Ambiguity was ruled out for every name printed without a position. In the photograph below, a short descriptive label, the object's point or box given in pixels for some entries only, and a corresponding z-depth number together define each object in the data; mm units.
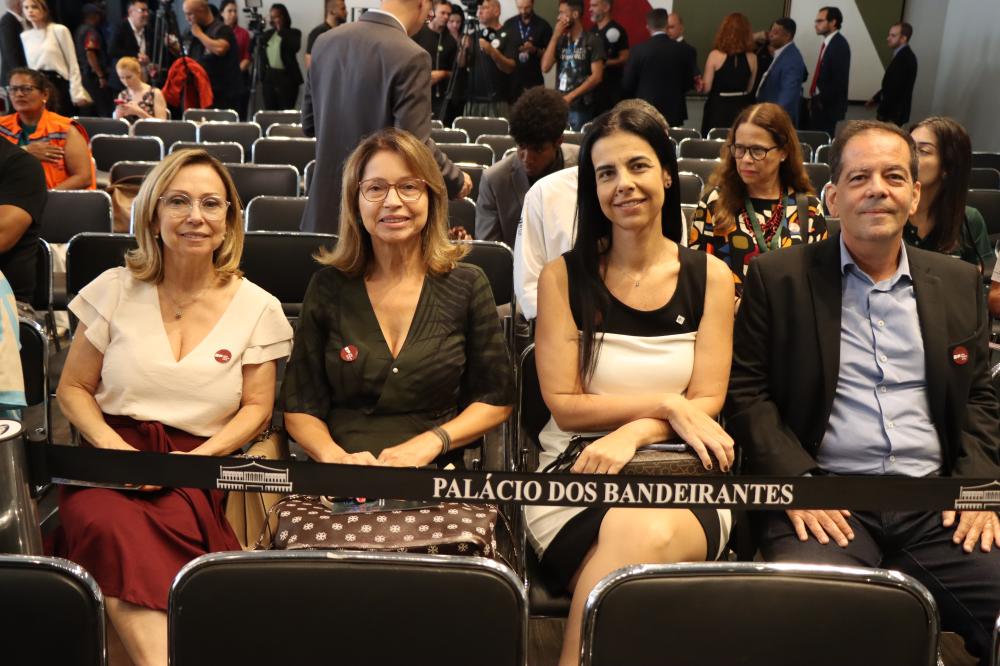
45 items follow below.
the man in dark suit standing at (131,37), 9906
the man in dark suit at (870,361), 2230
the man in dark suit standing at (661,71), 8688
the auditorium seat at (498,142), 7219
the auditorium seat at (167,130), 7074
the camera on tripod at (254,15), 10691
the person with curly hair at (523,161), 3797
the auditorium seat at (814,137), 8836
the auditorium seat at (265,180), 5102
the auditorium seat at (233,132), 7137
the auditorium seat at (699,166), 6023
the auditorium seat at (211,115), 8289
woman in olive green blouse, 2459
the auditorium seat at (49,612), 1521
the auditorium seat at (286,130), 7304
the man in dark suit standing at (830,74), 9797
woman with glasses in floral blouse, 3230
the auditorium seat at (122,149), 6375
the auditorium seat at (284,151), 6180
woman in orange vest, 5316
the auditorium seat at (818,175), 5984
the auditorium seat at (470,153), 6348
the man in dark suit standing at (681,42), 8797
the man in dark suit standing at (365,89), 3561
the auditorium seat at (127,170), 5448
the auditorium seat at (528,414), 2658
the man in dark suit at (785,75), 9094
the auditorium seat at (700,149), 7211
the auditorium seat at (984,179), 6598
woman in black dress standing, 9406
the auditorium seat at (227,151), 6082
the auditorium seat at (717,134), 8620
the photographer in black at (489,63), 9195
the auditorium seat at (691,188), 5395
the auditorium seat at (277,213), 4305
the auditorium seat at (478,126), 8297
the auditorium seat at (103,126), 7312
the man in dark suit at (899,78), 10109
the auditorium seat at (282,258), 3453
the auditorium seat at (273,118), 8539
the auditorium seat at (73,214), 4449
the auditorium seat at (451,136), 7277
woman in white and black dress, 2295
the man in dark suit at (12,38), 8812
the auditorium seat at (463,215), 4531
